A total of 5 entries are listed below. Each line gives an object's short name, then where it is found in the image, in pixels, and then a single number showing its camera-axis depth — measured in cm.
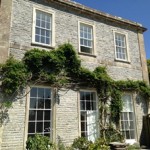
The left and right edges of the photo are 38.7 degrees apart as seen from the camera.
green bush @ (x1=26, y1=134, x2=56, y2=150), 826
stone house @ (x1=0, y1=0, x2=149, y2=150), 988
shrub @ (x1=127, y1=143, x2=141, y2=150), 1158
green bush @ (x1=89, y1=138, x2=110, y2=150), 882
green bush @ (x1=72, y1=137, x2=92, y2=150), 948
